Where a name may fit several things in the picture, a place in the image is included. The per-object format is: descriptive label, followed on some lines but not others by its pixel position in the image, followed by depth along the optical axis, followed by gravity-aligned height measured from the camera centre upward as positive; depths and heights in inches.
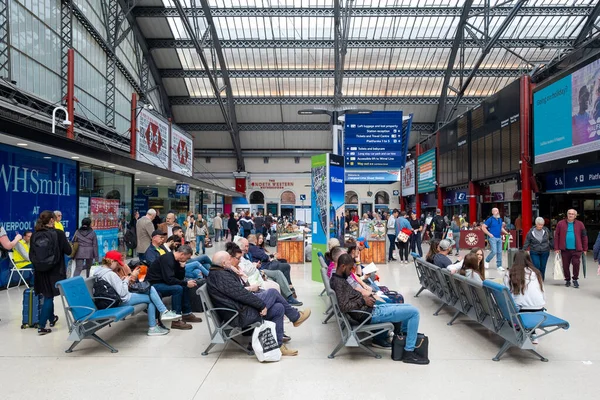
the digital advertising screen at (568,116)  494.3 +105.8
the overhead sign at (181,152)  792.3 +102.4
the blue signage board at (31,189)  357.4 +16.9
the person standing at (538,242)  374.0 -28.5
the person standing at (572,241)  364.8 -26.8
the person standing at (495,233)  477.4 -26.9
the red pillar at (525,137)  641.0 +96.2
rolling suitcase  241.8 -50.8
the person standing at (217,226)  864.5 -34.1
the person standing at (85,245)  349.4 -27.6
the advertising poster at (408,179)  1336.1 +83.8
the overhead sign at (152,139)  618.5 +99.2
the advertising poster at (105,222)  482.3 -14.2
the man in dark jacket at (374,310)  186.9 -41.7
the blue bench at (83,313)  193.8 -44.9
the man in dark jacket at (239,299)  190.2 -37.7
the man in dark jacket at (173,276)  244.1 -36.1
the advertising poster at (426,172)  1121.4 +89.2
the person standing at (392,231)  585.9 -30.0
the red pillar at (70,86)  483.4 +127.6
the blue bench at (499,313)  184.7 -46.5
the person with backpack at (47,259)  230.4 -24.9
